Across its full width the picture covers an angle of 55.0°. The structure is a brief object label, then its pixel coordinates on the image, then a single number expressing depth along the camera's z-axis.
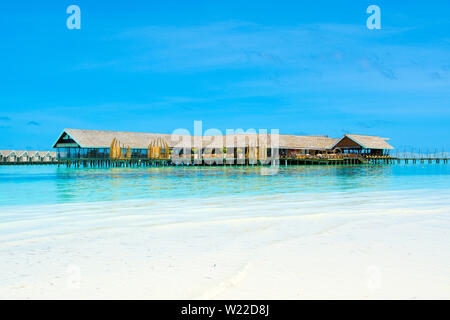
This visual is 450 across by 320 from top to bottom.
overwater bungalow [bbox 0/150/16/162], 86.89
